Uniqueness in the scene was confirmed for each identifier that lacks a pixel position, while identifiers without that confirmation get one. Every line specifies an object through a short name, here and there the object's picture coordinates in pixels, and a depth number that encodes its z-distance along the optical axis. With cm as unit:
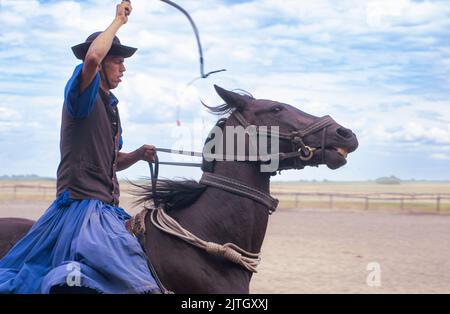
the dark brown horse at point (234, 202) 417
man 389
